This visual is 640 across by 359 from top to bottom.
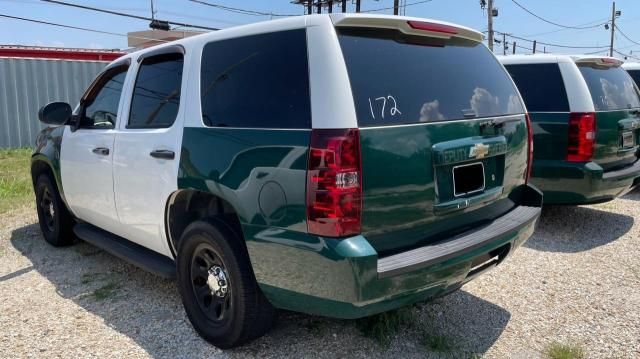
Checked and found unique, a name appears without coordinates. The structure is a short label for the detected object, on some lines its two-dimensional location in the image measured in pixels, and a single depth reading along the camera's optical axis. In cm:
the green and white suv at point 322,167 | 237
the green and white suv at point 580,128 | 514
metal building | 1326
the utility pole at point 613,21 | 5475
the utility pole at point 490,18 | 2706
